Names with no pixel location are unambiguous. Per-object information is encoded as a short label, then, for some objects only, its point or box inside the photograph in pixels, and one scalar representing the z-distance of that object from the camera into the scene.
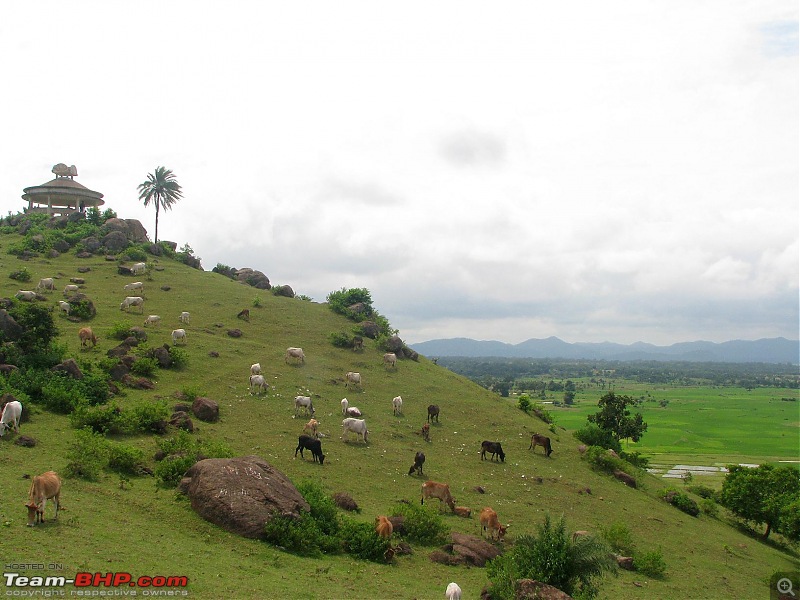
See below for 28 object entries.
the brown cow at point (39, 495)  14.03
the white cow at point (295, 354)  41.78
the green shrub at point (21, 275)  49.44
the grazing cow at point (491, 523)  20.81
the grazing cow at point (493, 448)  31.52
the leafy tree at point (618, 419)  51.62
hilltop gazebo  72.56
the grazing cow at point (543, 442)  34.66
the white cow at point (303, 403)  32.19
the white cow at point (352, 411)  32.41
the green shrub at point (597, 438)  42.44
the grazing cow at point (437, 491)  23.20
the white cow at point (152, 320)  41.93
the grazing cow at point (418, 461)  26.59
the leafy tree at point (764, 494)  34.25
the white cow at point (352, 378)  39.94
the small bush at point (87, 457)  18.55
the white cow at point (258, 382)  34.34
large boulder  16.20
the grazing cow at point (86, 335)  34.81
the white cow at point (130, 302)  45.38
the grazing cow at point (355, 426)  29.86
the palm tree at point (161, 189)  72.69
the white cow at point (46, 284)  47.09
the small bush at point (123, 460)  19.78
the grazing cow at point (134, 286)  50.11
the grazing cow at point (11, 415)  20.91
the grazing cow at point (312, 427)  28.42
